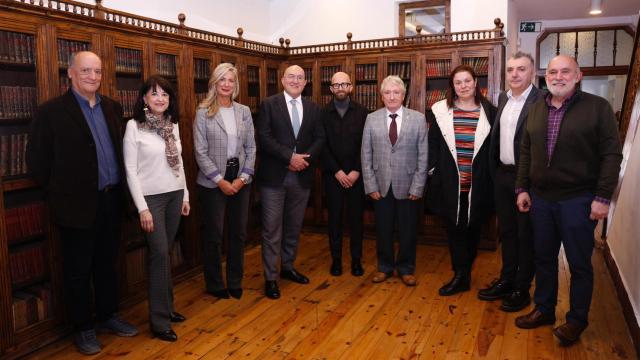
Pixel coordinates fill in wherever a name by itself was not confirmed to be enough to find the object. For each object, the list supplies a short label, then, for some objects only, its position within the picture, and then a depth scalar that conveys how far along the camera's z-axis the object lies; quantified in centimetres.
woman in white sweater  292
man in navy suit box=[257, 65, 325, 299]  379
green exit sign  734
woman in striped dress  354
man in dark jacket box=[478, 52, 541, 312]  328
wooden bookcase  291
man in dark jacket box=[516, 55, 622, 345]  273
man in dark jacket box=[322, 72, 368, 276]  405
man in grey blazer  381
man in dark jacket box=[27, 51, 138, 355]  274
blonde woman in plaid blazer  346
